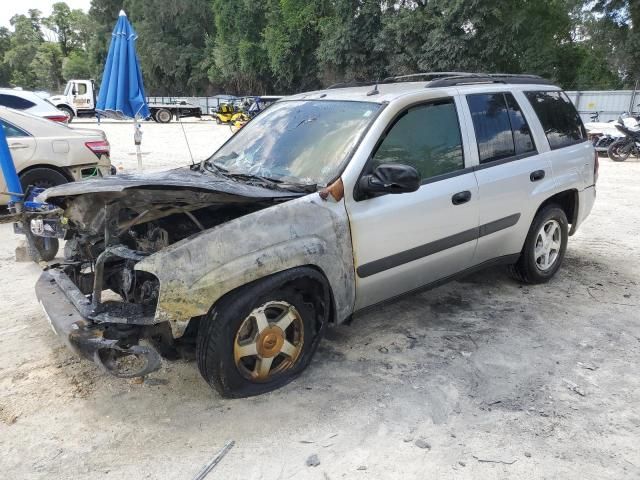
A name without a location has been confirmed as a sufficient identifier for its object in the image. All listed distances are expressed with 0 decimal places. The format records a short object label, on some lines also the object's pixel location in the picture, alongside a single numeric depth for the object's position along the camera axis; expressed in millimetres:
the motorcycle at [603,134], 14800
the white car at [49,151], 6988
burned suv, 2770
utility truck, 29875
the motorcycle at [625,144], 14008
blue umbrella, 9141
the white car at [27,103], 10094
